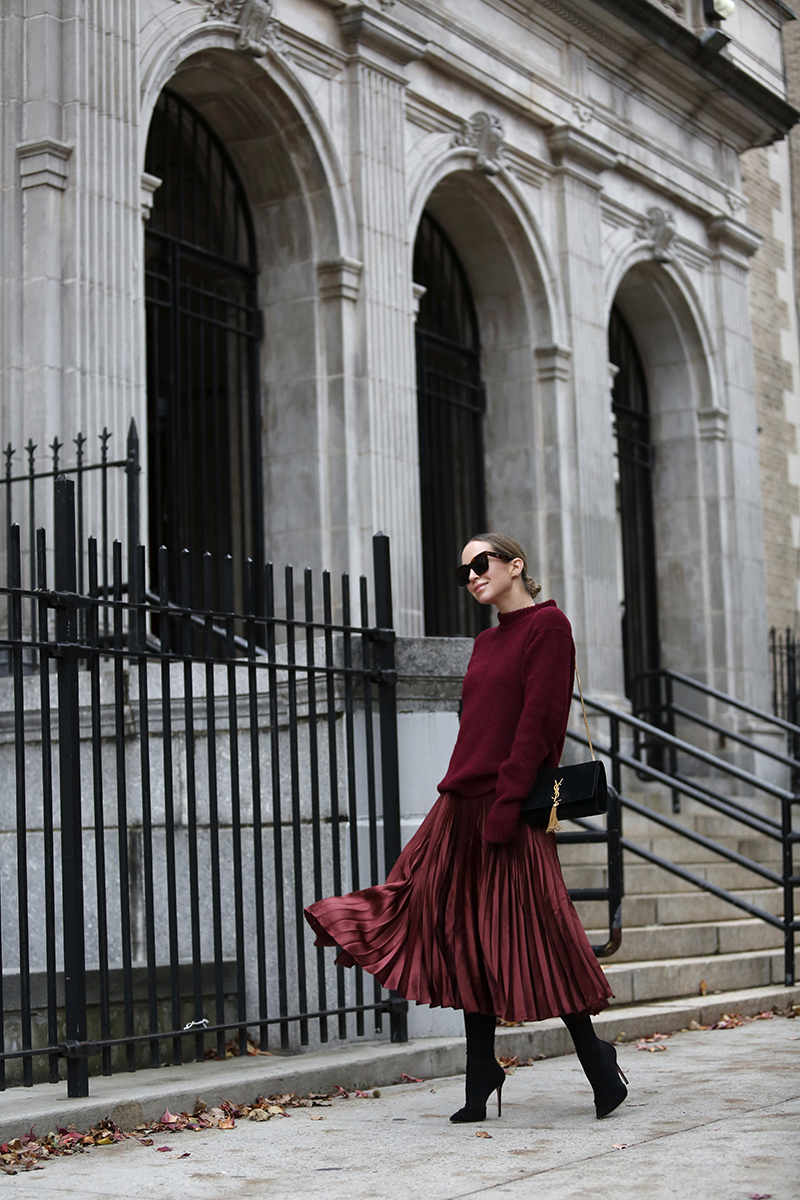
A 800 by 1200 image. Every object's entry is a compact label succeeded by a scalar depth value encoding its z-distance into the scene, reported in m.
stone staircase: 8.13
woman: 4.98
